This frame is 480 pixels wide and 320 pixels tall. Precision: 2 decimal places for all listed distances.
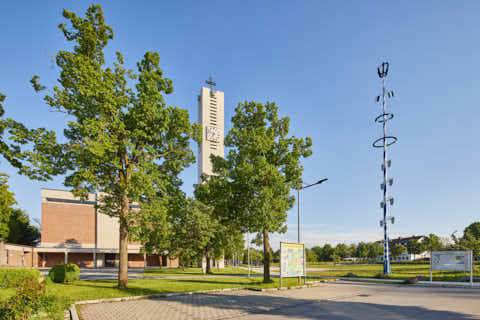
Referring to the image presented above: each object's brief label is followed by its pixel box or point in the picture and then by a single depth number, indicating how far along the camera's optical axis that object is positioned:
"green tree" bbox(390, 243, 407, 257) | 94.96
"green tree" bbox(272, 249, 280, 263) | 127.61
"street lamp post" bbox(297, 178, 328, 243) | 26.88
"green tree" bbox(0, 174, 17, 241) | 32.74
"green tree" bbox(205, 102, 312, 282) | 21.20
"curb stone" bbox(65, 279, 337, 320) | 10.65
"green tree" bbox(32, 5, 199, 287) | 16.52
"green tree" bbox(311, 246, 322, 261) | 148.38
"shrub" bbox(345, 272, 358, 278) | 30.20
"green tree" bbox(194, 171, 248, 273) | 22.44
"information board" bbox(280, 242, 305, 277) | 20.27
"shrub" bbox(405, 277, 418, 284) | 24.45
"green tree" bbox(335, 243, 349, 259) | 131.00
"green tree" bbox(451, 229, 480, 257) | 40.41
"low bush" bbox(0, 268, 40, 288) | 18.86
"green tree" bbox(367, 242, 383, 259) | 109.61
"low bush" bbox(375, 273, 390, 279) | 29.14
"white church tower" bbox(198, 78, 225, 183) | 85.19
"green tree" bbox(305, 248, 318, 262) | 126.12
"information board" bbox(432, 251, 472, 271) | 23.34
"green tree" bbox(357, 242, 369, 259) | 112.44
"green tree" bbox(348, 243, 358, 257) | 128.50
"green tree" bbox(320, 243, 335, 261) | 139.05
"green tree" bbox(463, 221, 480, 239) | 102.12
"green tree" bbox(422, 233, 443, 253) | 78.10
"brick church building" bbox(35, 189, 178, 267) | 64.56
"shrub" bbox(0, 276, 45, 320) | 7.66
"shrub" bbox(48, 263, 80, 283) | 20.44
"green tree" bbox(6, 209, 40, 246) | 67.01
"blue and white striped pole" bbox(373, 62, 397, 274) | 31.75
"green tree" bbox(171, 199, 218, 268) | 38.53
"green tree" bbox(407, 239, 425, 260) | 98.57
